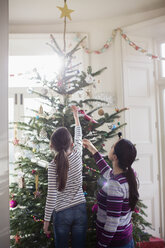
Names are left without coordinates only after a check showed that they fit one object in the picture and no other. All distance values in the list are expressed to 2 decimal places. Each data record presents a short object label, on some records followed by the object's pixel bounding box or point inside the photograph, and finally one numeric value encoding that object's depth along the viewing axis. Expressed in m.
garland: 3.27
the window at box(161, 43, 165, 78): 3.60
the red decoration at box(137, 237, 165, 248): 3.05
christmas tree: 1.93
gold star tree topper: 1.88
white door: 3.32
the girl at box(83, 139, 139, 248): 1.33
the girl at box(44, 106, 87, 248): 1.50
